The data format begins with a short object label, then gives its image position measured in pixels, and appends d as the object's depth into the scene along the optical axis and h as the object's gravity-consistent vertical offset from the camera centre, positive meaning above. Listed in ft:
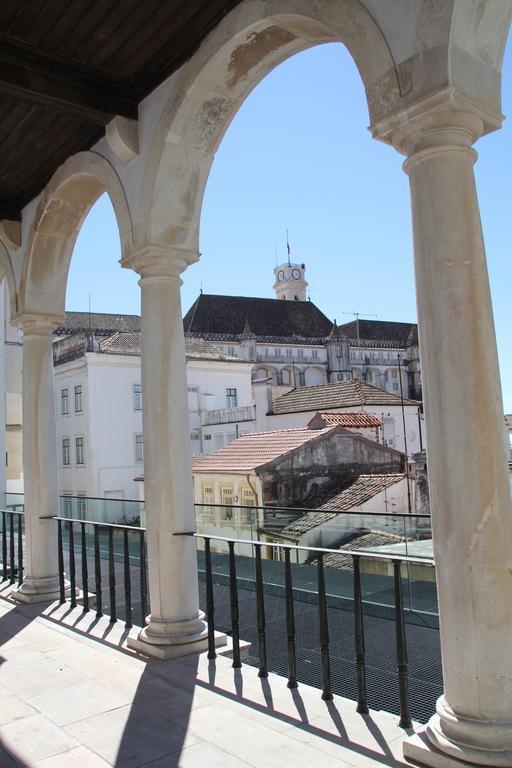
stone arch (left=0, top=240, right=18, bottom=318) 17.75 +5.29
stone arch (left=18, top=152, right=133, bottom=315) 15.55 +5.83
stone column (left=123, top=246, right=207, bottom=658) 11.82 -0.23
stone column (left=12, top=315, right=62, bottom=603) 16.63 +0.07
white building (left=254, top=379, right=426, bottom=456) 83.56 +4.68
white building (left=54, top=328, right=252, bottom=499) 82.38 +5.24
